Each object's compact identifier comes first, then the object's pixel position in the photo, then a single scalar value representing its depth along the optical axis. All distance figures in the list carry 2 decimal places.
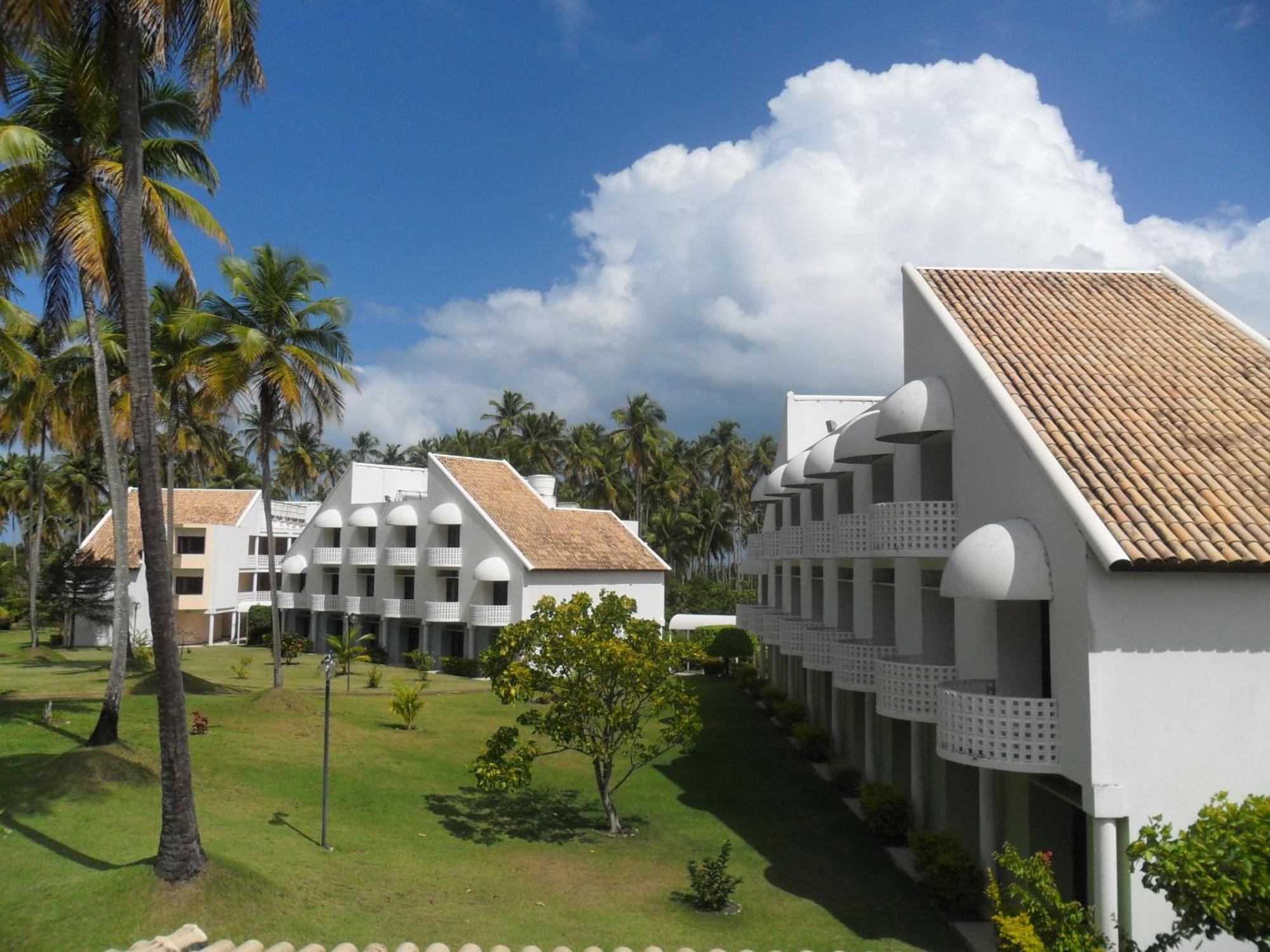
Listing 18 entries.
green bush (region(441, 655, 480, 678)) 41.91
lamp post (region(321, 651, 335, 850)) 16.72
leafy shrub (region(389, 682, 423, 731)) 27.75
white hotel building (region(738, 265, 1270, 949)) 12.61
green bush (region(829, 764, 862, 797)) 23.59
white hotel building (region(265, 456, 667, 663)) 42.38
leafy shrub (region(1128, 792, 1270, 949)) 8.36
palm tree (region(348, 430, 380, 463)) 103.62
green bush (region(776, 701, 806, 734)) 30.88
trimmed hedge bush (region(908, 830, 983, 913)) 15.66
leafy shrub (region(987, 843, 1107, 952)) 10.08
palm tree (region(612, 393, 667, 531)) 72.31
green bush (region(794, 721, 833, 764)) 26.83
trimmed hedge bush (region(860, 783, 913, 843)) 19.62
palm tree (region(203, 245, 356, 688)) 29.62
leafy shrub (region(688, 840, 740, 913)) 15.51
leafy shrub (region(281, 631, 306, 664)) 48.25
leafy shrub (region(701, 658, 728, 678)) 45.47
